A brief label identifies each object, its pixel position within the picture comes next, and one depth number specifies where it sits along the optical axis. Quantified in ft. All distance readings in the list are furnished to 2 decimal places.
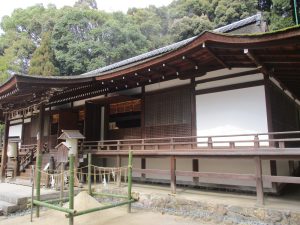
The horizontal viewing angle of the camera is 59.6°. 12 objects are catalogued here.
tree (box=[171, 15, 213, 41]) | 127.13
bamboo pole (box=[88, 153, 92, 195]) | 27.74
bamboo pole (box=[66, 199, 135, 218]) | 19.68
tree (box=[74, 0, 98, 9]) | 215.10
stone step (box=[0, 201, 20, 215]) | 26.04
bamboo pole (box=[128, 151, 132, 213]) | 25.45
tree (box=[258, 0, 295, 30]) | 70.55
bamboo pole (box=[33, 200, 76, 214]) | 19.23
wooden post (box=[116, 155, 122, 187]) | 33.76
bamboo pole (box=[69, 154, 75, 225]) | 19.39
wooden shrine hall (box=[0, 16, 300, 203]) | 24.20
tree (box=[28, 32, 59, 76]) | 104.27
